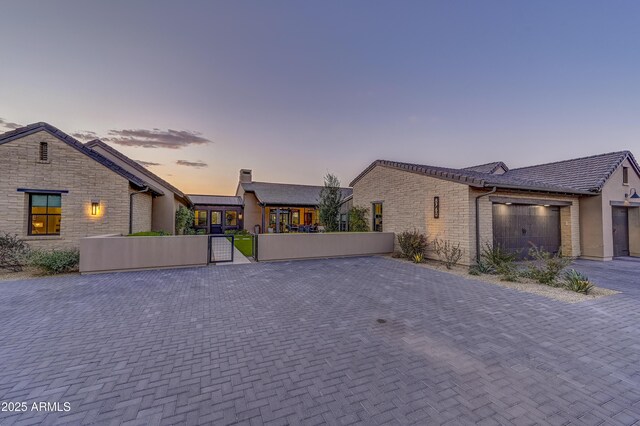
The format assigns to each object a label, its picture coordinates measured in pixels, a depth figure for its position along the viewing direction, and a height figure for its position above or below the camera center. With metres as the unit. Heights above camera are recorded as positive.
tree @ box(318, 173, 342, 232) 15.99 +0.96
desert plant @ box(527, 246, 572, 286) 7.32 -1.57
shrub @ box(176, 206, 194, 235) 17.62 +0.09
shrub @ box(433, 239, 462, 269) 9.88 -1.30
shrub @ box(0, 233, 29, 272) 8.29 -1.07
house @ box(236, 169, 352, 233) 22.59 +1.05
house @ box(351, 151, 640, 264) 9.84 +0.57
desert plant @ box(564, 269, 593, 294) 6.51 -1.72
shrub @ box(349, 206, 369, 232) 15.29 -0.02
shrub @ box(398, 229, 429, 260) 11.19 -1.09
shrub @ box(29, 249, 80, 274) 7.96 -1.29
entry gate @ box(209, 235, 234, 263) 10.57 -1.57
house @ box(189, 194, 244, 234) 24.27 +0.50
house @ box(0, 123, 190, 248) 8.90 +1.18
